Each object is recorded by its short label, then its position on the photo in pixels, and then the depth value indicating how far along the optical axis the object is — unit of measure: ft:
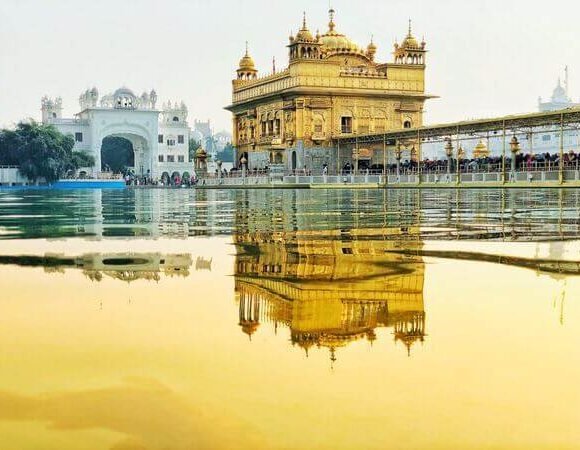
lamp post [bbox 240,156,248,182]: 190.35
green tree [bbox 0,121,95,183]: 227.61
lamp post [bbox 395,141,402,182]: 142.82
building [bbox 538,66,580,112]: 478.76
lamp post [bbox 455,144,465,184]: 123.07
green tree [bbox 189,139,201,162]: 346.54
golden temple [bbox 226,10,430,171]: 184.65
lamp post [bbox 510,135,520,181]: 114.21
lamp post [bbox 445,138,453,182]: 130.13
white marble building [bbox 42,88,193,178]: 282.15
